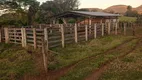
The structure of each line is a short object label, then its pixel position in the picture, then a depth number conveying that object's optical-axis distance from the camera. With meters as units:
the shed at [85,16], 15.51
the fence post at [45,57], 5.35
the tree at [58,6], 32.46
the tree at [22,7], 15.16
